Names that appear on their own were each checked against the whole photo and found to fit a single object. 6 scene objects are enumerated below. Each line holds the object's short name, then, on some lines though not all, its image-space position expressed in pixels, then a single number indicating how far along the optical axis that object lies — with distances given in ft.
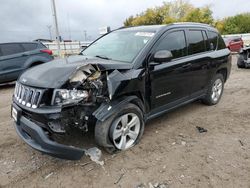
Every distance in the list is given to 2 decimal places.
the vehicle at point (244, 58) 26.58
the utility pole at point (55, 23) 38.52
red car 51.67
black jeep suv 7.23
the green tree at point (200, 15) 112.20
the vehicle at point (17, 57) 20.66
